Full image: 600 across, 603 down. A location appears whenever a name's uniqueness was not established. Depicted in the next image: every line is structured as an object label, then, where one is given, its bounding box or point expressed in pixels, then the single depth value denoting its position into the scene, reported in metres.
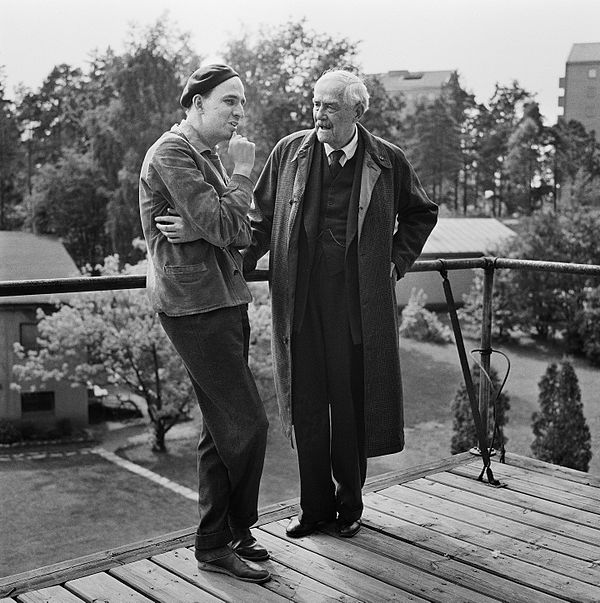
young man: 1.81
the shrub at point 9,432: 20.11
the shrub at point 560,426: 10.99
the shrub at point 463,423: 11.34
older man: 2.15
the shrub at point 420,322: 20.98
